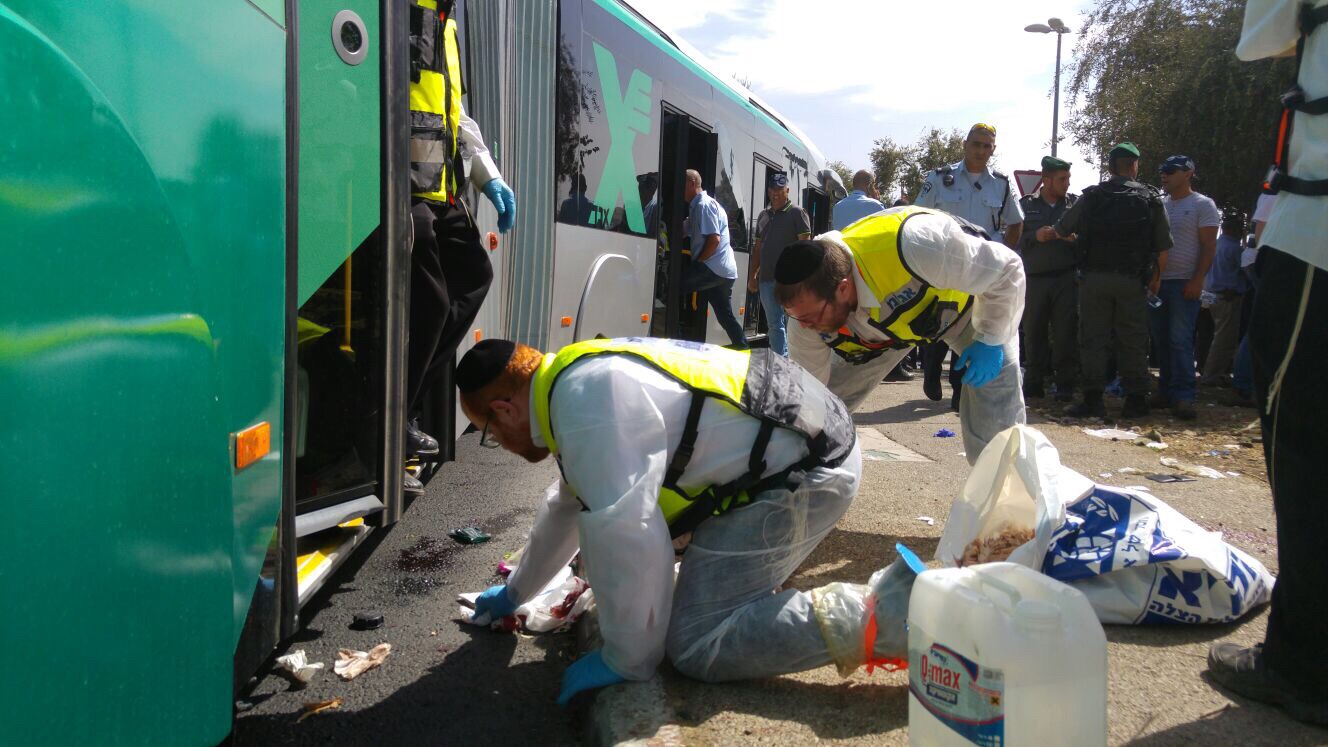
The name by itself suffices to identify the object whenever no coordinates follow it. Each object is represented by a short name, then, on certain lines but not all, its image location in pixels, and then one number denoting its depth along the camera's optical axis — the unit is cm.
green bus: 129
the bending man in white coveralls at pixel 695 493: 234
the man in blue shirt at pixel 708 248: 827
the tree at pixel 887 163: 4347
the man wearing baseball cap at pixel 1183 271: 712
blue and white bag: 277
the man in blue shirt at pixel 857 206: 816
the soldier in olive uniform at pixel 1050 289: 764
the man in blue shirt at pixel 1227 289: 879
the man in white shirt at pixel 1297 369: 216
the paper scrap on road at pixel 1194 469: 508
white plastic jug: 181
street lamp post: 1795
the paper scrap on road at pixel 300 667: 267
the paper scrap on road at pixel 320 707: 251
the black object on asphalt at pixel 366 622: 308
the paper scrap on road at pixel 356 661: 273
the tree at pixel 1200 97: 1398
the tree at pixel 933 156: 3888
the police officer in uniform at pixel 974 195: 721
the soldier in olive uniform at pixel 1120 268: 683
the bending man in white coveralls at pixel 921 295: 344
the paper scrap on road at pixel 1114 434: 628
